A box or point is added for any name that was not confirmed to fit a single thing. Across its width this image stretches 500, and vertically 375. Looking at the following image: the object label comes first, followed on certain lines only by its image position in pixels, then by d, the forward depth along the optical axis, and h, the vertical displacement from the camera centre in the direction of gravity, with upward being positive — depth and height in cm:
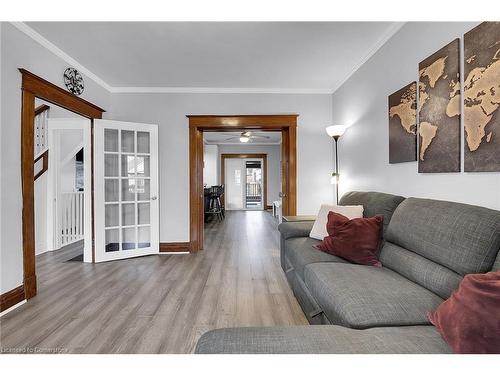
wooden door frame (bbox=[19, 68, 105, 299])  235 +19
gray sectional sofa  100 -59
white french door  352 -2
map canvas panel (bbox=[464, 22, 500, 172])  139 +50
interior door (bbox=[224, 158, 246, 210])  979 +16
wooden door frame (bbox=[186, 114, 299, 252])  398 +77
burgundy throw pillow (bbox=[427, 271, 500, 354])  87 -49
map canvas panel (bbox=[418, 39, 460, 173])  168 +53
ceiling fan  684 +144
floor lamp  334 +72
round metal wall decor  298 +132
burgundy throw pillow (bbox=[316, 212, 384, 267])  197 -43
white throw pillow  237 -28
